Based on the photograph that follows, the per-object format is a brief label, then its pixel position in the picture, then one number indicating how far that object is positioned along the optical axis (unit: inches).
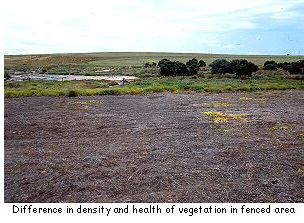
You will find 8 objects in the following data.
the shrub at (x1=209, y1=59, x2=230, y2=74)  2094.0
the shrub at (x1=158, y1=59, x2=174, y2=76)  2120.7
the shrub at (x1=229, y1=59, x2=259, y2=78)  1902.1
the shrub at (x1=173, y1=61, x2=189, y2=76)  2132.9
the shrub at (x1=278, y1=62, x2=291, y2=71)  2228.7
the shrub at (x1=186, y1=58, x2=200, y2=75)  2132.1
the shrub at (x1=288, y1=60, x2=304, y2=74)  1983.3
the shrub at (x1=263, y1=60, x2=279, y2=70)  2440.7
